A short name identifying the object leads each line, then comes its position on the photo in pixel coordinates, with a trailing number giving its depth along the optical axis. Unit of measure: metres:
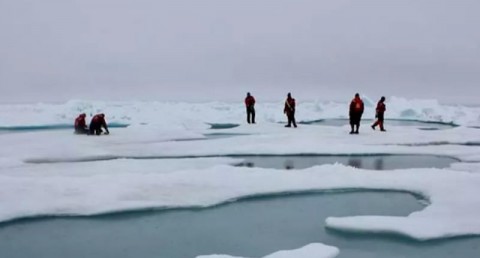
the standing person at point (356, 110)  17.09
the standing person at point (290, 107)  19.43
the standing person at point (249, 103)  21.45
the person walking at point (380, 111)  18.12
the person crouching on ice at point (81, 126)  17.64
